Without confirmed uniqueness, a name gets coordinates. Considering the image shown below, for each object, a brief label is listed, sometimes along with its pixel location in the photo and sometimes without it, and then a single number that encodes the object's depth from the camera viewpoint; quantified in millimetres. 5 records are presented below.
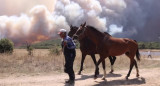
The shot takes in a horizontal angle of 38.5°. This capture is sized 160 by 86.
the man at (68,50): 9195
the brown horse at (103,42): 10312
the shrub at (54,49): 31094
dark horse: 12398
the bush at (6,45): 32819
